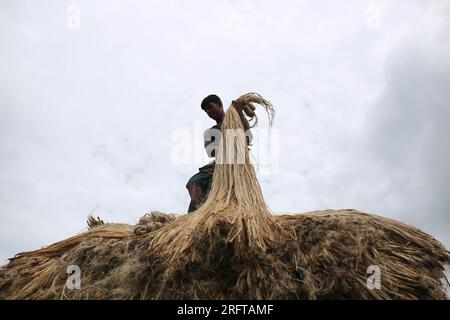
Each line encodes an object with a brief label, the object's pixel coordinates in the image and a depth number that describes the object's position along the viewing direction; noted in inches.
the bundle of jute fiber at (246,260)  109.5
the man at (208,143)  178.5
